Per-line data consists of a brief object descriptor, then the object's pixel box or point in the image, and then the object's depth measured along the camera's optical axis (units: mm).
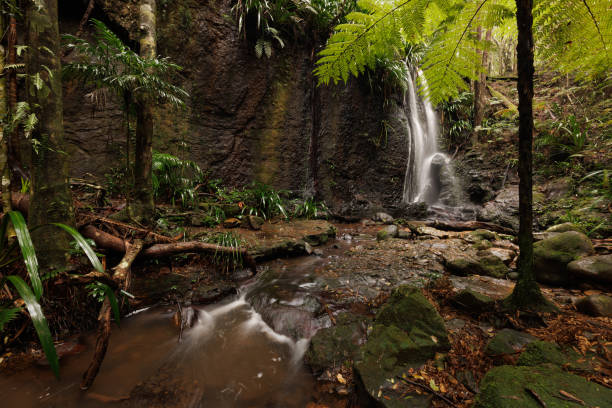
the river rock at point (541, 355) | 1154
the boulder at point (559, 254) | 2445
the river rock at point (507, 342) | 1348
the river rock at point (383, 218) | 6969
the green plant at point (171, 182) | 4418
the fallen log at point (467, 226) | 5195
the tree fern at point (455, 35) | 1575
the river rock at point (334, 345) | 1736
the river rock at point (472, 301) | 1829
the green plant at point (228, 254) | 3207
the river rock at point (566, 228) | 3402
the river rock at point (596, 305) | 1660
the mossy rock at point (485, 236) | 4560
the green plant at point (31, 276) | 1086
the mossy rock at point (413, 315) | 1580
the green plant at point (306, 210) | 6344
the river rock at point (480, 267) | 2908
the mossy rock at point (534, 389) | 858
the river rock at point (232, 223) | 4398
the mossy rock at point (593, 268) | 2104
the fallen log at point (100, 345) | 1446
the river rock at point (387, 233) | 5099
